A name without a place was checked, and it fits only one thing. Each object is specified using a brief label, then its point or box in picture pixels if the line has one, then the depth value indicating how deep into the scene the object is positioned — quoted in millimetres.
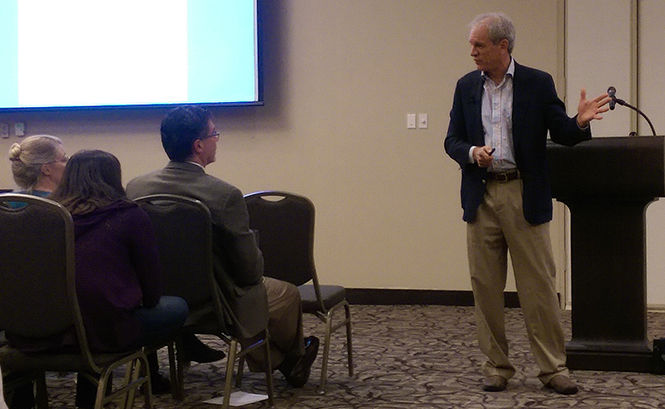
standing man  3500
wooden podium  3791
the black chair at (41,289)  2434
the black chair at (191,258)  3057
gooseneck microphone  3421
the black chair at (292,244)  3635
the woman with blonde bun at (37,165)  3535
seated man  3162
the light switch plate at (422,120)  6141
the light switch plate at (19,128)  6676
